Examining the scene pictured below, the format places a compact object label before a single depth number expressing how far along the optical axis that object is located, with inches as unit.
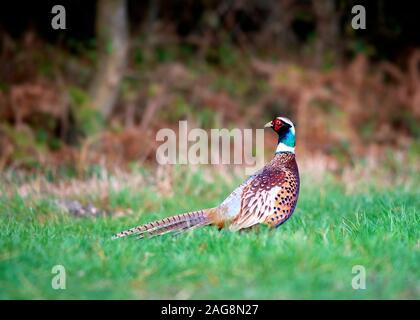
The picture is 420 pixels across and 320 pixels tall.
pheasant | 255.1
